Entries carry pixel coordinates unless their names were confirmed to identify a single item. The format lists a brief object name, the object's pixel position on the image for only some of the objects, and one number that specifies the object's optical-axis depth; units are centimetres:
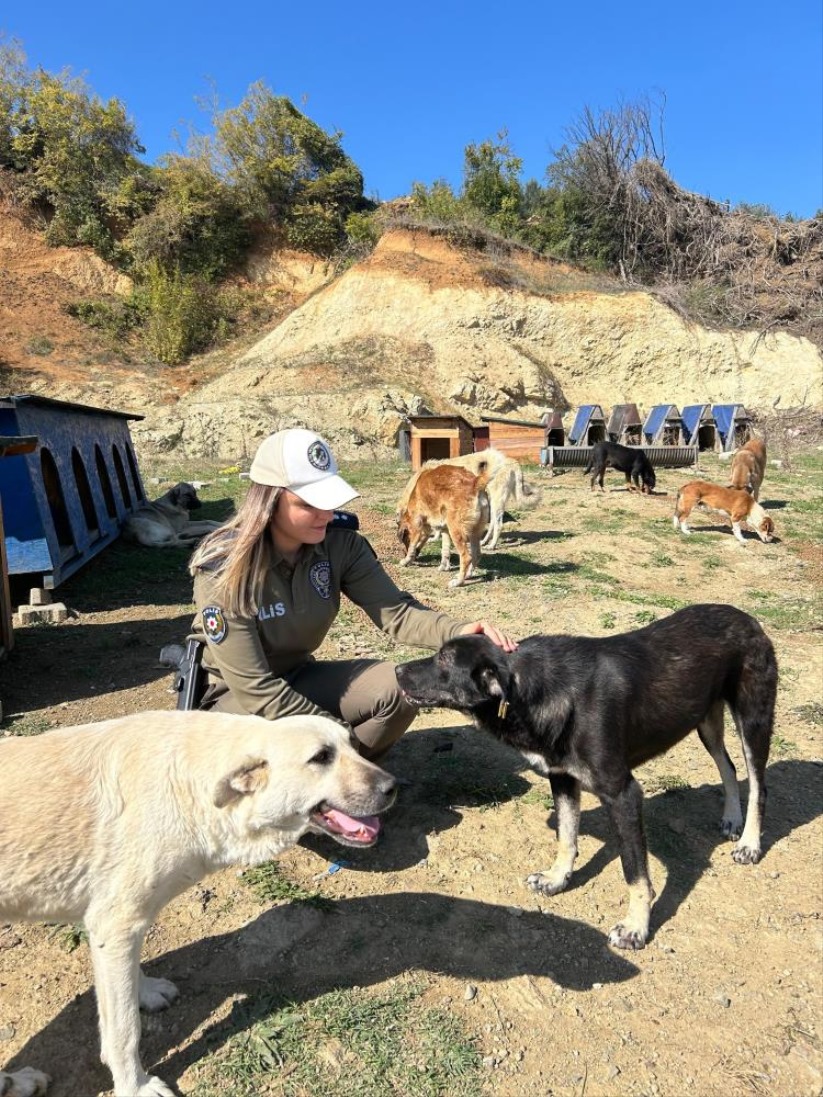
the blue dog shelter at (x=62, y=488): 681
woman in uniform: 275
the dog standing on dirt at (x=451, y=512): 791
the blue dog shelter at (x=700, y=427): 2302
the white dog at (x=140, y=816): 186
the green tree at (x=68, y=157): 3058
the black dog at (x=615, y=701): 273
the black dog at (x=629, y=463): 1473
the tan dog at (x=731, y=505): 1038
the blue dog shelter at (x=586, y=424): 2225
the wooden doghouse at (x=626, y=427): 2302
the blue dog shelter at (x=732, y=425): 2269
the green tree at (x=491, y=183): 3519
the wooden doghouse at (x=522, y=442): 1978
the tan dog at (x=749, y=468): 1196
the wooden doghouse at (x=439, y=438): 1491
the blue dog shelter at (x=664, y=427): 2298
